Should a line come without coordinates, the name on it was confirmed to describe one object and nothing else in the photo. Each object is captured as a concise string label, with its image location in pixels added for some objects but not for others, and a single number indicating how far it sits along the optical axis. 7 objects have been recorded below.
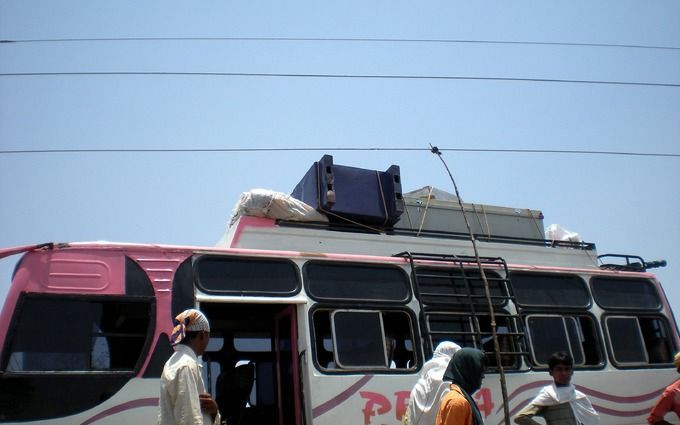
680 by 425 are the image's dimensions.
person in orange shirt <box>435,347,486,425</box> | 3.96
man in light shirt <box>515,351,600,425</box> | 5.99
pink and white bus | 5.58
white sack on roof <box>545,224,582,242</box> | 9.77
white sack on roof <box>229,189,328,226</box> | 7.42
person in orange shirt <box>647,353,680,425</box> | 6.63
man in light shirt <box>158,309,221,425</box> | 4.07
